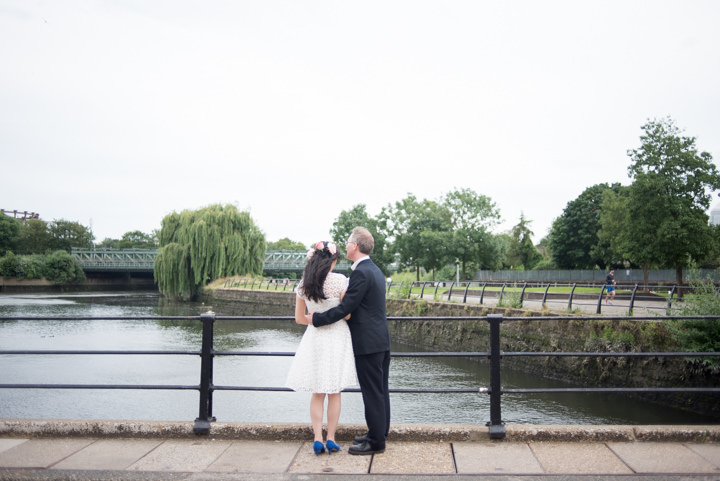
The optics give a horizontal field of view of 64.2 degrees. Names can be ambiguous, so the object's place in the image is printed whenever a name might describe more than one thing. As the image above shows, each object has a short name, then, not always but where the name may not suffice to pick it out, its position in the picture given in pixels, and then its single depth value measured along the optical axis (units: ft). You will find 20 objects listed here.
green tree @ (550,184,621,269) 180.14
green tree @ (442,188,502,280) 174.29
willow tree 148.97
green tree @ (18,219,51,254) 293.43
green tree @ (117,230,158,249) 372.79
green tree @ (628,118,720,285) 94.79
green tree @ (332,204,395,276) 208.64
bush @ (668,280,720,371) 34.99
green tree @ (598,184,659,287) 97.55
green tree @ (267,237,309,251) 463.34
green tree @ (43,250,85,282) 236.63
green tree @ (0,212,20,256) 275.59
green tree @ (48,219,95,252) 309.01
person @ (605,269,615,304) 68.30
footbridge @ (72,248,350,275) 253.44
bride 13.32
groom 13.43
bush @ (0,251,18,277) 231.30
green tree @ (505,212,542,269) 249.14
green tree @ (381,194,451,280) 177.27
